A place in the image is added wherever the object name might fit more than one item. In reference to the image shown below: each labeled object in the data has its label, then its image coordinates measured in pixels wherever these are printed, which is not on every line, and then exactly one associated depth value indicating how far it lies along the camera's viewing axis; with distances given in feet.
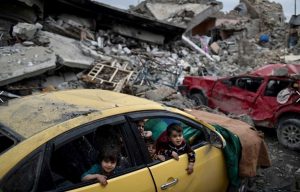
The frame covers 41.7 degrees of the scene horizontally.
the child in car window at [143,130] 12.46
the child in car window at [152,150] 12.08
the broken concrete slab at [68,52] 36.66
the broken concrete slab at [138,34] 50.11
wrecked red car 26.53
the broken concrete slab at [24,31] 38.17
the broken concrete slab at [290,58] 60.18
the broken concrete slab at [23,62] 31.48
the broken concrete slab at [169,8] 63.49
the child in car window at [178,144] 12.77
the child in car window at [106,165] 10.57
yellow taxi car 9.30
